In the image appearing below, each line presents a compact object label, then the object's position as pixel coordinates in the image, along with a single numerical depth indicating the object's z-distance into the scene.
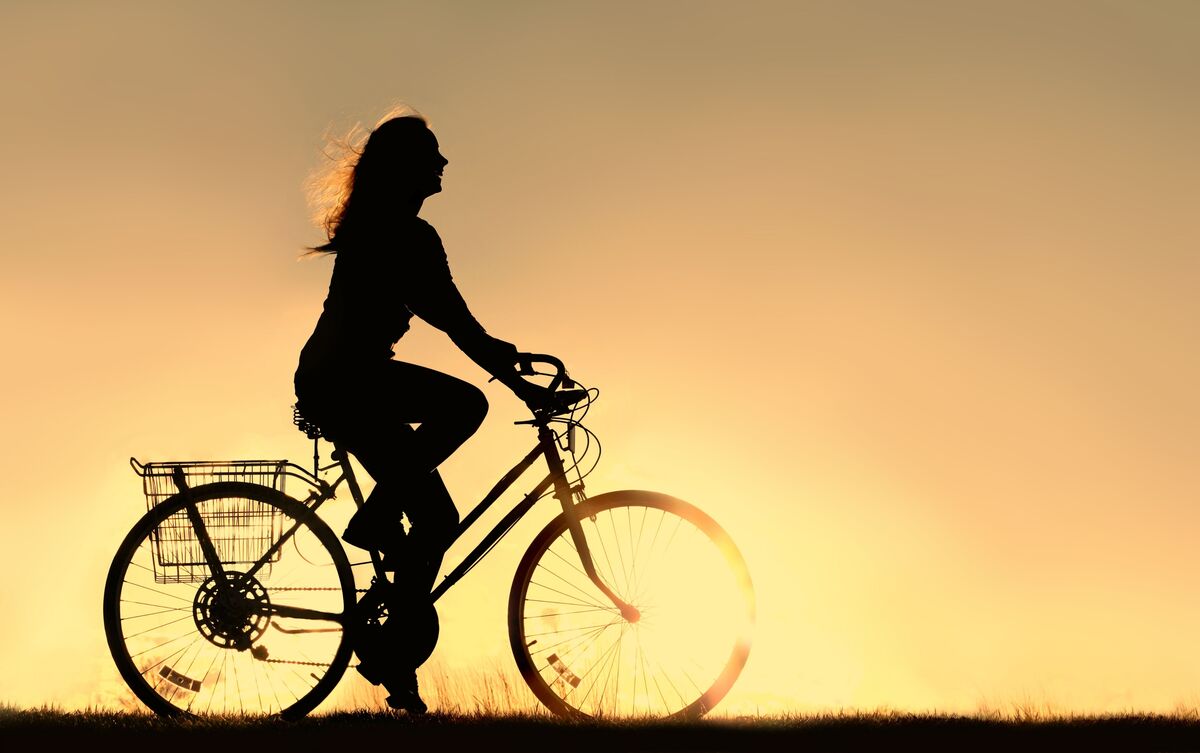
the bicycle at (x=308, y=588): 14.59
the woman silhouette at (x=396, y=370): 14.29
